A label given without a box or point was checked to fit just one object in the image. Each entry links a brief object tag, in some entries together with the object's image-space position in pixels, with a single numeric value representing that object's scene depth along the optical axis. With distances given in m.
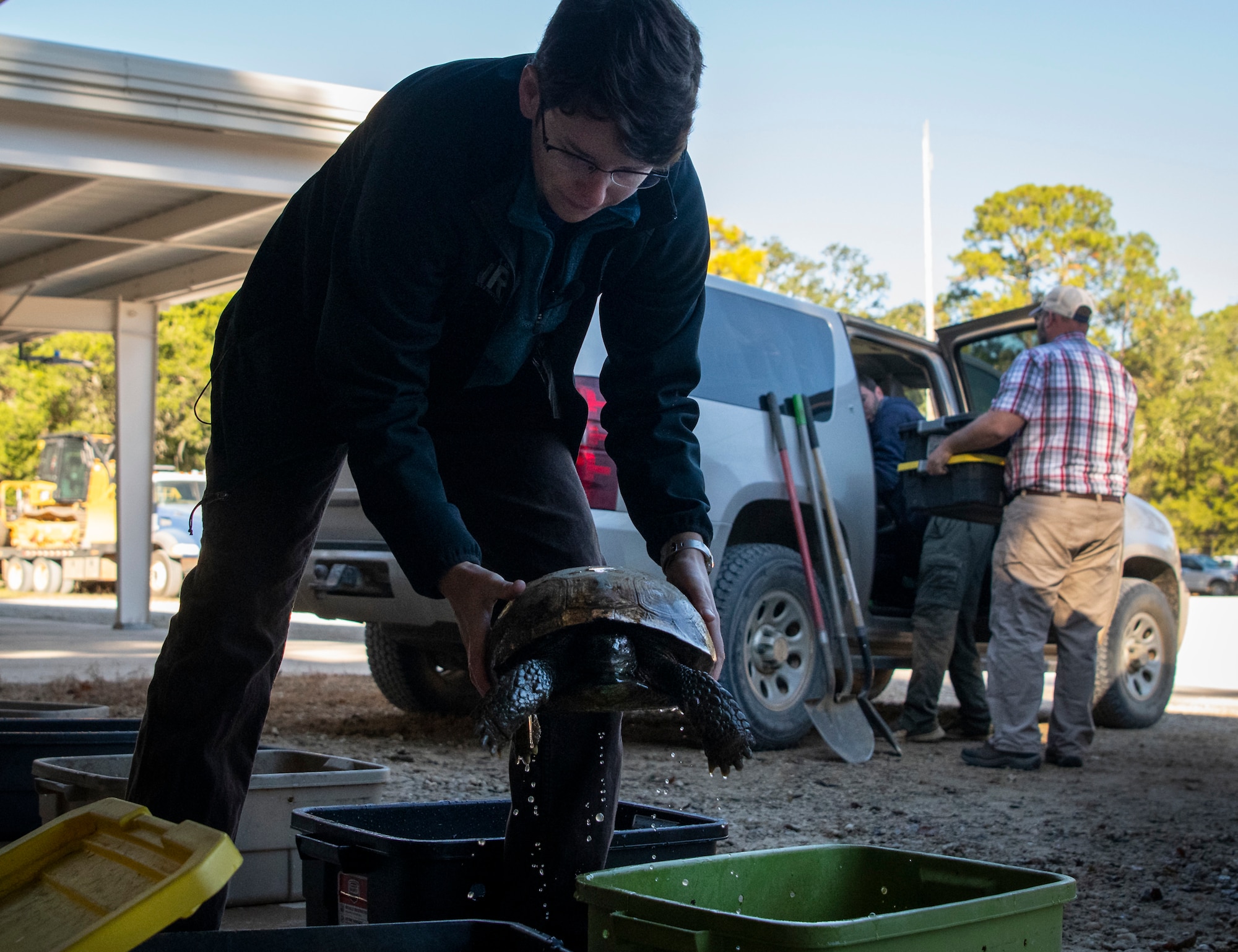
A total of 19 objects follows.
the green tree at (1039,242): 46.22
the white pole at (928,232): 41.19
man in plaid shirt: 5.98
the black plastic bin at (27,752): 3.71
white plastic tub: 3.08
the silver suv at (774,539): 5.51
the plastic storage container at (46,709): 4.35
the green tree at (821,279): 53.00
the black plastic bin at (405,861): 2.36
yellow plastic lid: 1.49
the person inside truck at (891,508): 7.28
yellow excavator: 25.22
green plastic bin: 1.70
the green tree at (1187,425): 43.09
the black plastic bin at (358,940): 1.74
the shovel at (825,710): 6.04
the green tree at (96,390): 33.16
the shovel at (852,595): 6.34
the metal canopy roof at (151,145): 8.81
